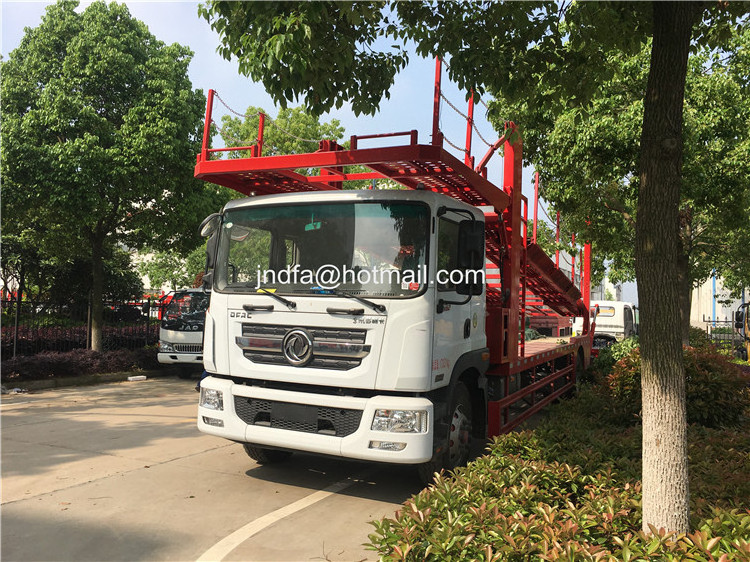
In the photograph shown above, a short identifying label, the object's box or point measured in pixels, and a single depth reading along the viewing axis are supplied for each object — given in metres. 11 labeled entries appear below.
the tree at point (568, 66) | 2.87
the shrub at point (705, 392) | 6.76
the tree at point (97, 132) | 10.72
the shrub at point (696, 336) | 15.06
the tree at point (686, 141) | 9.91
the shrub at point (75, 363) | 10.21
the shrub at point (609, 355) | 11.55
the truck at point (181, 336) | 11.55
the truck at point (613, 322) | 20.19
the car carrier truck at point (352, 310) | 4.35
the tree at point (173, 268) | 37.66
